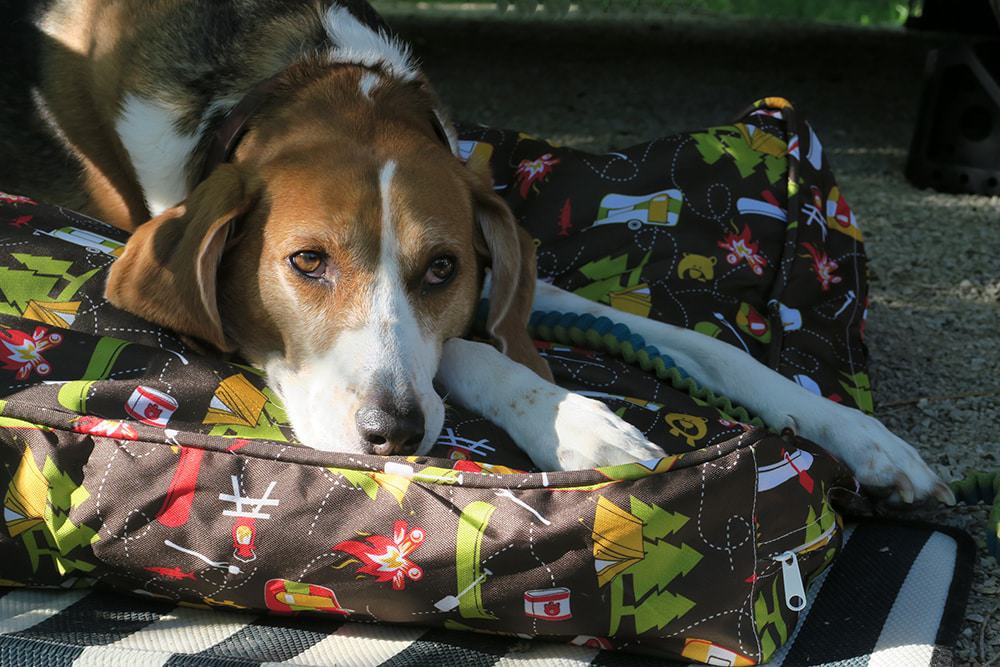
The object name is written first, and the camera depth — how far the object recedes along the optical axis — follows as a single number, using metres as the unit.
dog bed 2.11
